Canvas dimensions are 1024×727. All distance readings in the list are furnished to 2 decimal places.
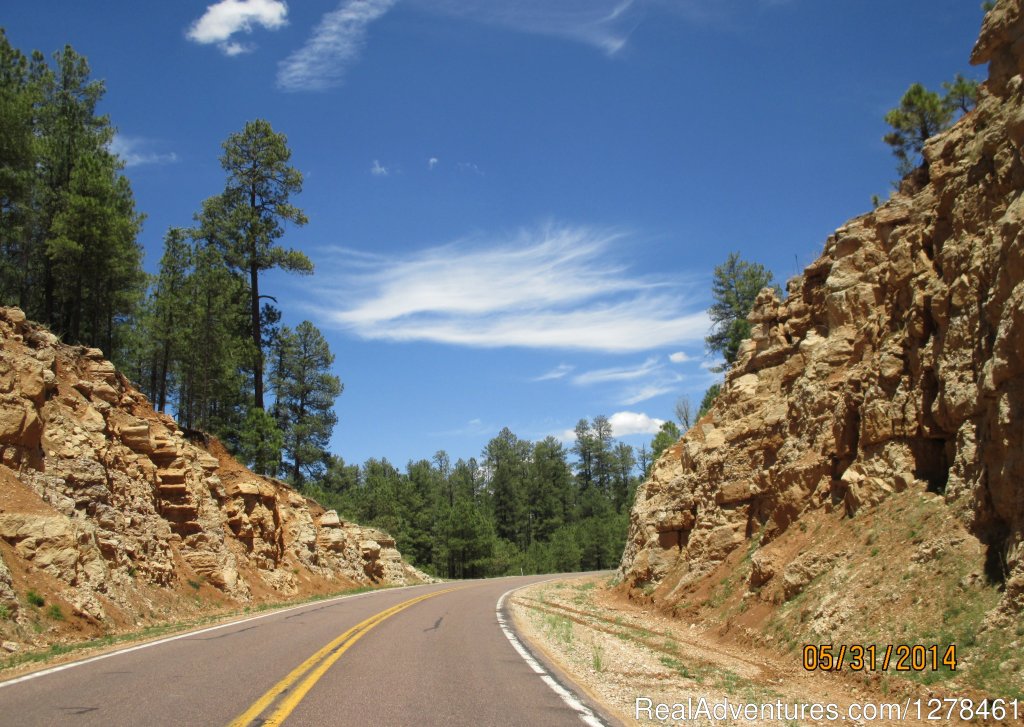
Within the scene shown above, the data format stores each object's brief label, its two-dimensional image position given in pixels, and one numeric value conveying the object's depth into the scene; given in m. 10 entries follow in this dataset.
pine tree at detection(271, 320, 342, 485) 49.16
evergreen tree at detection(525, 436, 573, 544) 96.25
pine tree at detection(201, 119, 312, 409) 36.00
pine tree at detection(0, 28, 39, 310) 25.05
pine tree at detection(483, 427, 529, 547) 96.25
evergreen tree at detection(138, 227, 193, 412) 36.09
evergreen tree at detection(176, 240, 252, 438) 35.19
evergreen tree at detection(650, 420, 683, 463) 65.69
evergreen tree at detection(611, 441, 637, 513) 105.38
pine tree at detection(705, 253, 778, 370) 48.06
